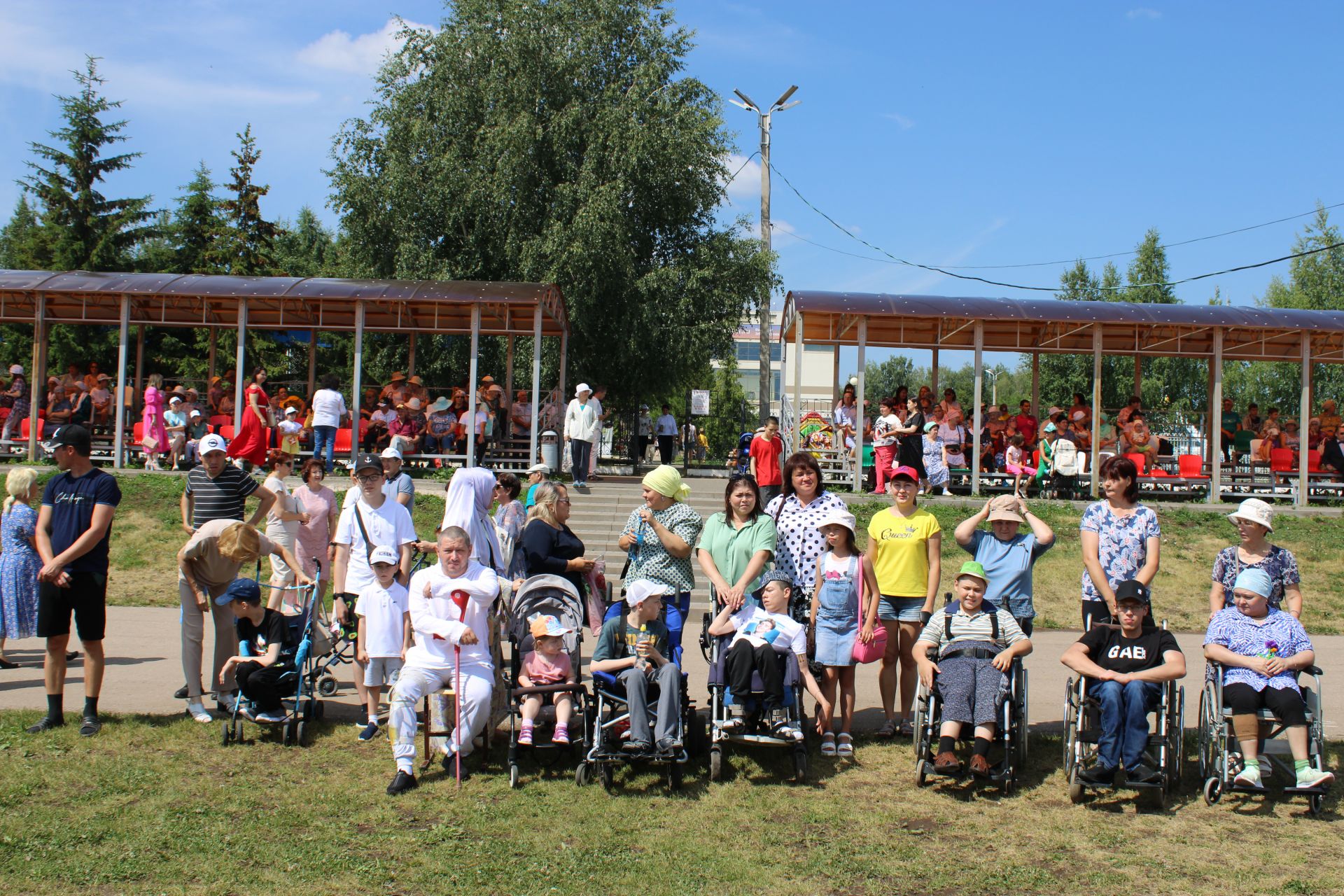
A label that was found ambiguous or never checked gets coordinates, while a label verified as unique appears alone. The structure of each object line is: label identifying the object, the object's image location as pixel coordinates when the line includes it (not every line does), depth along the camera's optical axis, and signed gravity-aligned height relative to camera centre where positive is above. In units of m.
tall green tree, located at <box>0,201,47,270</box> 31.02 +5.66
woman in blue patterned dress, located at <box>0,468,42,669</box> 7.20 -0.91
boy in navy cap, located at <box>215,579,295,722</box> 6.16 -1.28
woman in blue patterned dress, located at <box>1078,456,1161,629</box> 6.15 -0.48
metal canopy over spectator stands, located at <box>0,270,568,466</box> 16.53 +2.29
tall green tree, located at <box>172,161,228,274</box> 31.92 +6.34
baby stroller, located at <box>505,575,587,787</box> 5.89 -1.06
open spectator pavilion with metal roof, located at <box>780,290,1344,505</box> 16.16 +2.20
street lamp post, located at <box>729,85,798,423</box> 22.84 +5.41
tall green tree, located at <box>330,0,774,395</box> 23.17 +6.08
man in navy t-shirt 6.14 -0.73
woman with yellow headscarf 6.32 -0.53
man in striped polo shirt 7.10 -0.37
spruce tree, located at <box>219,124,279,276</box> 32.94 +7.23
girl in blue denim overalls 6.23 -0.96
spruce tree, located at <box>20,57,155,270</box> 30.39 +6.80
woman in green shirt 6.27 -0.57
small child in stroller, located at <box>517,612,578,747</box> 5.94 -1.21
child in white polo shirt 6.32 -1.12
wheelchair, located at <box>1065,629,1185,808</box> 5.42 -1.47
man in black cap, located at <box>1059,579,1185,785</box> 5.37 -1.12
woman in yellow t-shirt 6.45 -0.70
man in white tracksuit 5.66 -1.06
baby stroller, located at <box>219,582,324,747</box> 6.10 -1.52
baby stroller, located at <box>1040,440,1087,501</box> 15.83 -0.19
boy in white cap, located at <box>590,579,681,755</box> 5.52 -1.21
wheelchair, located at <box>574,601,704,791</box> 5.48 -1.57
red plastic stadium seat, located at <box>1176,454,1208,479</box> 16.84 -0.04
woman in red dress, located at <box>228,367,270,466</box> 15.21 +0.01
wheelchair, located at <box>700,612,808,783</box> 5.66 -1.45
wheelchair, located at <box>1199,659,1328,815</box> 5.38 -1.48
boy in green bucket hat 5.49 -1.11
